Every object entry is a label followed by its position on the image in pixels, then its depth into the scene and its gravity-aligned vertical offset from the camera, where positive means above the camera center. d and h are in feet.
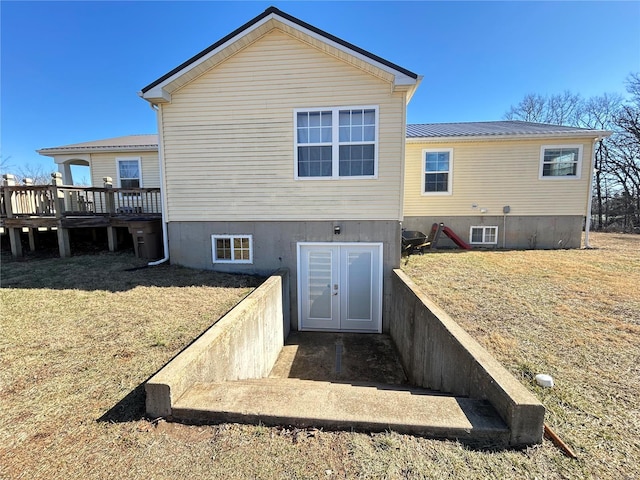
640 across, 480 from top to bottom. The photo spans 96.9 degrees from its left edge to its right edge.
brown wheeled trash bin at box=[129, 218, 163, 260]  27.02 -2.68
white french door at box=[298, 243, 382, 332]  23.39 -6.36
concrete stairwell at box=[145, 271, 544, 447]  7.22 -5.53
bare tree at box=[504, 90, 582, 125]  94.12 +32.87
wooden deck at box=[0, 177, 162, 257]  28.02 -0.40
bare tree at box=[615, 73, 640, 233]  72.49 +13.01
